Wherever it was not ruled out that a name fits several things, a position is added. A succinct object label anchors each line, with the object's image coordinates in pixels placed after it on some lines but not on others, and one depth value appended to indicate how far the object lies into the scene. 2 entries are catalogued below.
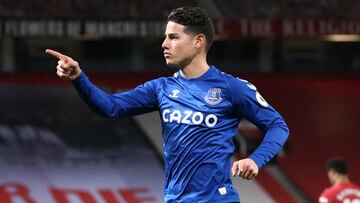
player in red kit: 17.16
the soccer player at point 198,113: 8.61
